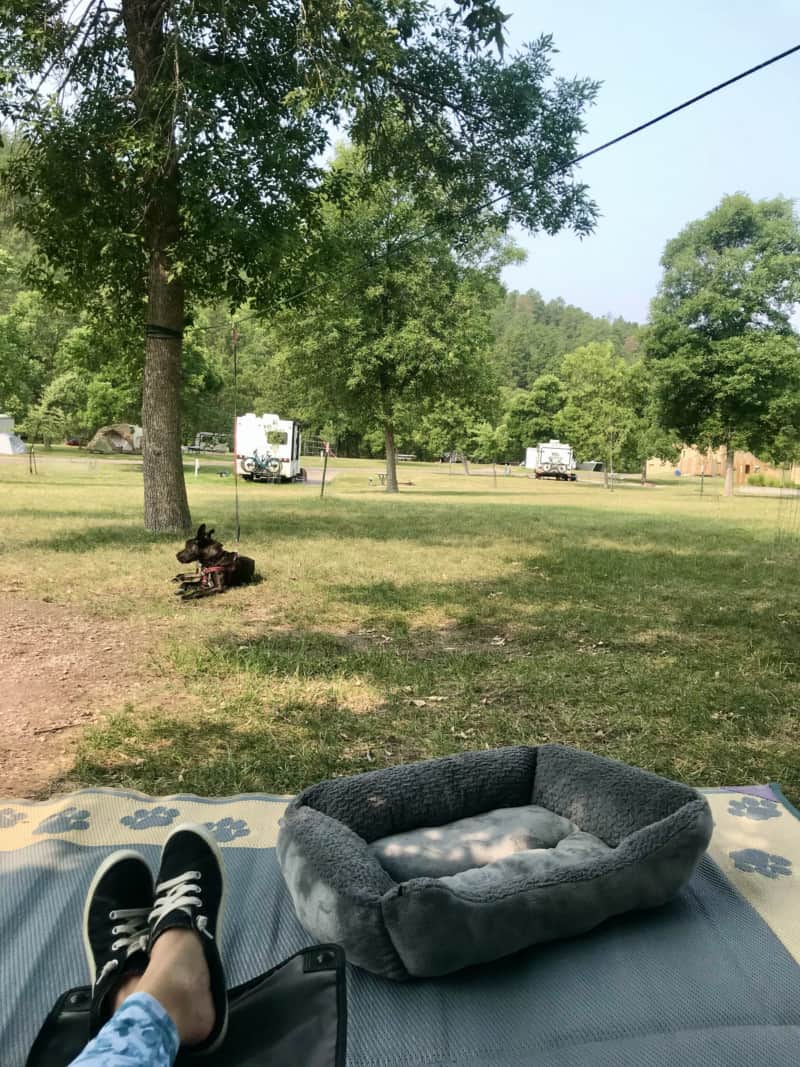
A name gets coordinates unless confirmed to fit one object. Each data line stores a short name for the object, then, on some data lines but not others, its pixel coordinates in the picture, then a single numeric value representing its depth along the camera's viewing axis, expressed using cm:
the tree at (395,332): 1736
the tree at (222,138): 660
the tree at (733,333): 2267
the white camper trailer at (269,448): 2245
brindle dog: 553
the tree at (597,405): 3031
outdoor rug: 134
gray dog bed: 146
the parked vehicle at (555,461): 3381
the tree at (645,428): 2533
